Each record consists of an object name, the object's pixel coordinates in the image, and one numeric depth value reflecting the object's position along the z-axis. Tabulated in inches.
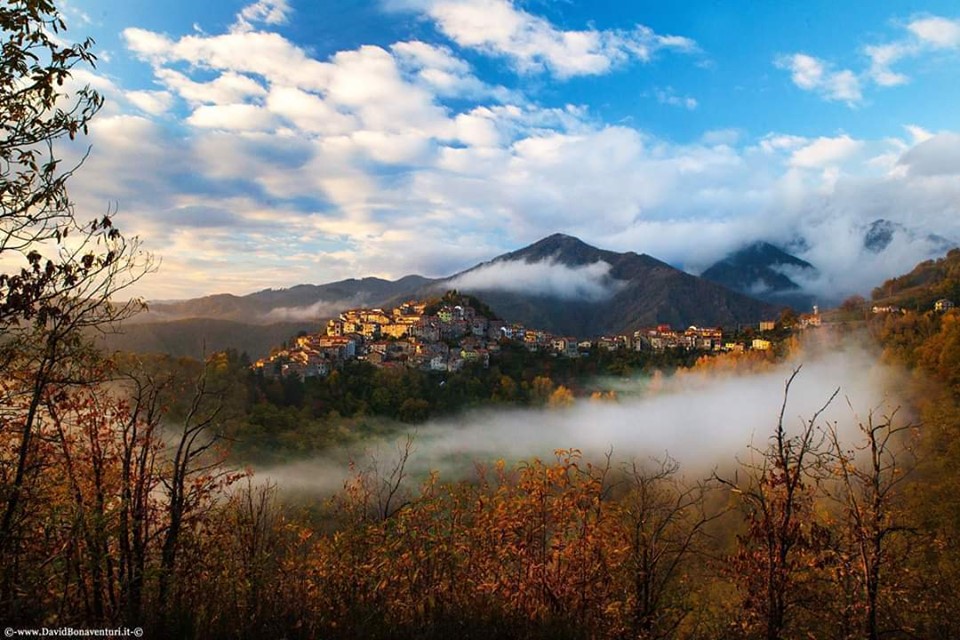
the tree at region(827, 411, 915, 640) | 175.0
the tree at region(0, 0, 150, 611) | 142.8
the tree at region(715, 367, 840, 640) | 176.1
